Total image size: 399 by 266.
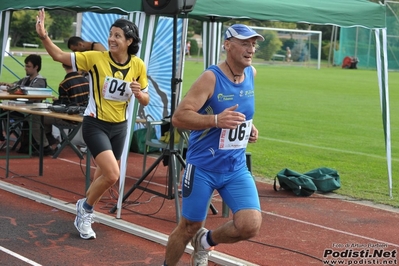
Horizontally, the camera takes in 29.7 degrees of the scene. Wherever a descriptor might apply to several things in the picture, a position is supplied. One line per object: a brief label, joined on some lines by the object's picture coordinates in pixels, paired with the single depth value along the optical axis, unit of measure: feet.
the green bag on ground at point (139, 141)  43.68
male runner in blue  18.45
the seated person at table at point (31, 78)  42.34
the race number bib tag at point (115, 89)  24.75
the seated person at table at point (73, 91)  36.42
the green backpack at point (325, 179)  34.63
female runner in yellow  24.40
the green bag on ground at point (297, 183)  33.58
